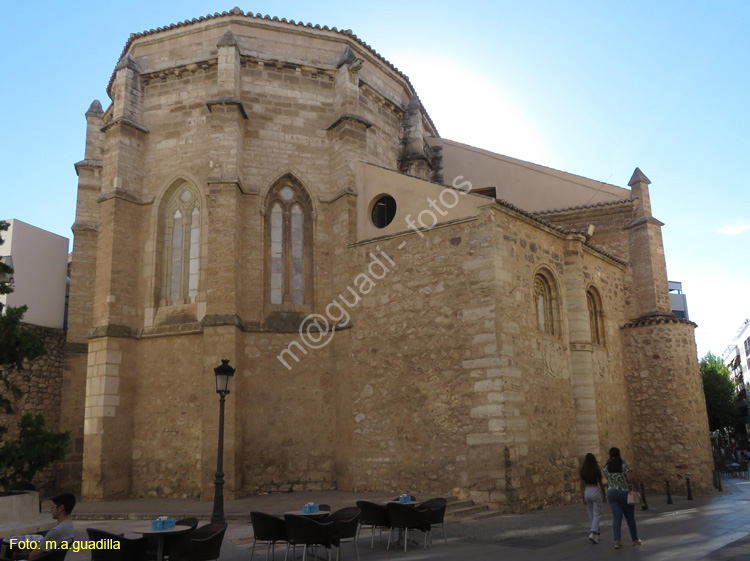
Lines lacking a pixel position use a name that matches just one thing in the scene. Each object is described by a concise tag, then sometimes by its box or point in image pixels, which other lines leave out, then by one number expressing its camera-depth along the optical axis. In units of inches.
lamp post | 395.5
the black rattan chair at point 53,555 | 208.7
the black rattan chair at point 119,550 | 256.5
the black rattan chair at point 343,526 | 308.7
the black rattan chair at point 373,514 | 356.5
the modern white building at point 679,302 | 1899.6
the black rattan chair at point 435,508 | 355.9
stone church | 529.0
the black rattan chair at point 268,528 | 309.0
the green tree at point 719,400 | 1369.3
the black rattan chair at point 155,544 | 271.0
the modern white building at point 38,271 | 690.2
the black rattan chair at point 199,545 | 260.4
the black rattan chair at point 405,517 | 345.7
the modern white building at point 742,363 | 2526.3
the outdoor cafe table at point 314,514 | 322.0
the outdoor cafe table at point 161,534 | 266.7
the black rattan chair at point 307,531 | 299.7
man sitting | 229.8
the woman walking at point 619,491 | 346.9
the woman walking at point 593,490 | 363.9
